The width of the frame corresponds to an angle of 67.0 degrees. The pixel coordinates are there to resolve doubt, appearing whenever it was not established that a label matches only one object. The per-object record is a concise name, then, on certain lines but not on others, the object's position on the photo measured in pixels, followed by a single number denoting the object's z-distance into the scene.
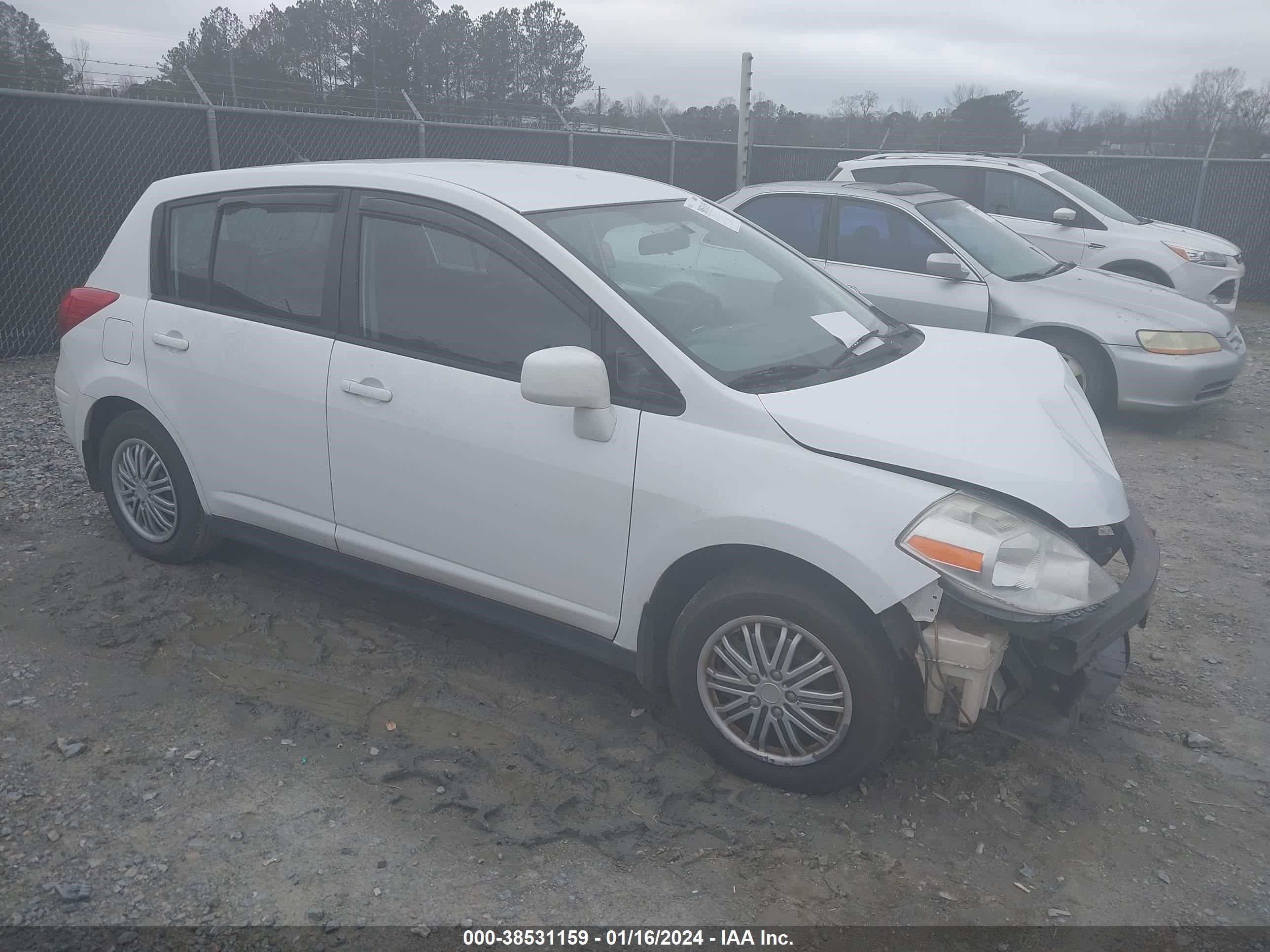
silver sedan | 7.04
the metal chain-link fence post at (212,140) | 9.10
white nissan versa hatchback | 2.74
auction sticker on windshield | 4.07
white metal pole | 14.49
